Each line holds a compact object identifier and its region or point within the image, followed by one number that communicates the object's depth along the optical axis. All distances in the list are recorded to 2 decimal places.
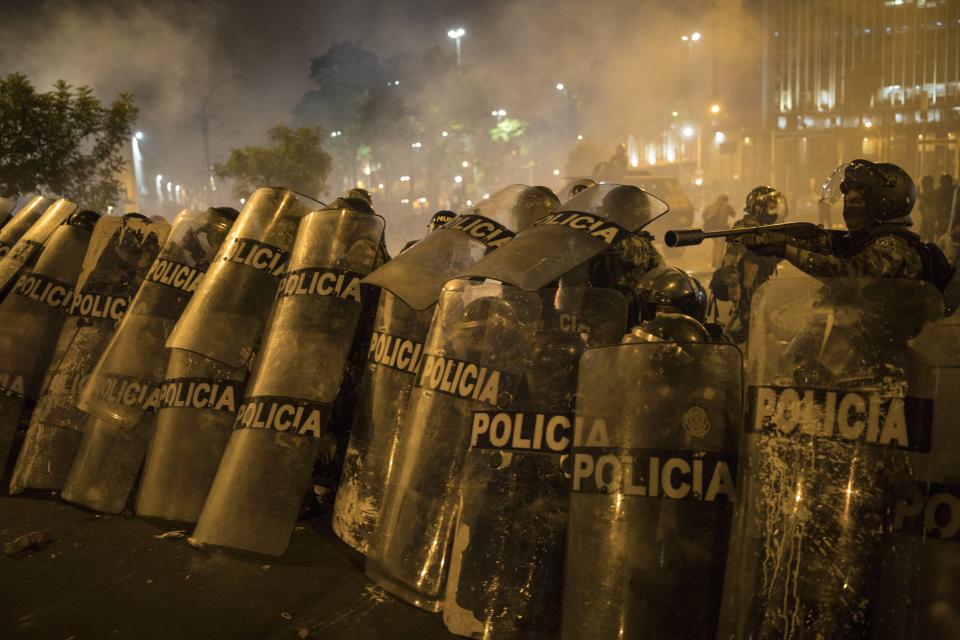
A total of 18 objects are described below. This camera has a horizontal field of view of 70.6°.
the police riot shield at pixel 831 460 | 2.20
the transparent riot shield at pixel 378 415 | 3.67
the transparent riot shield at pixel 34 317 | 4.97
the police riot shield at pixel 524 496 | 2.76
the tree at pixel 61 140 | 10.46
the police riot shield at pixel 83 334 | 4.68
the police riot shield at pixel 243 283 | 4.20
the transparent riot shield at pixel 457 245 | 3.59
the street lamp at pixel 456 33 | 47.50
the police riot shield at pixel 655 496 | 2.30
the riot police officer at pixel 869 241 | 2.90
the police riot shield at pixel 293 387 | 3.59
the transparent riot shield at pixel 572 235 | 3.05
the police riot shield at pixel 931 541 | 2.17
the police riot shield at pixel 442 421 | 3.08
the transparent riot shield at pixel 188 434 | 4.06
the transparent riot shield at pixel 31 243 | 5.55
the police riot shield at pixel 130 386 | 4.31
